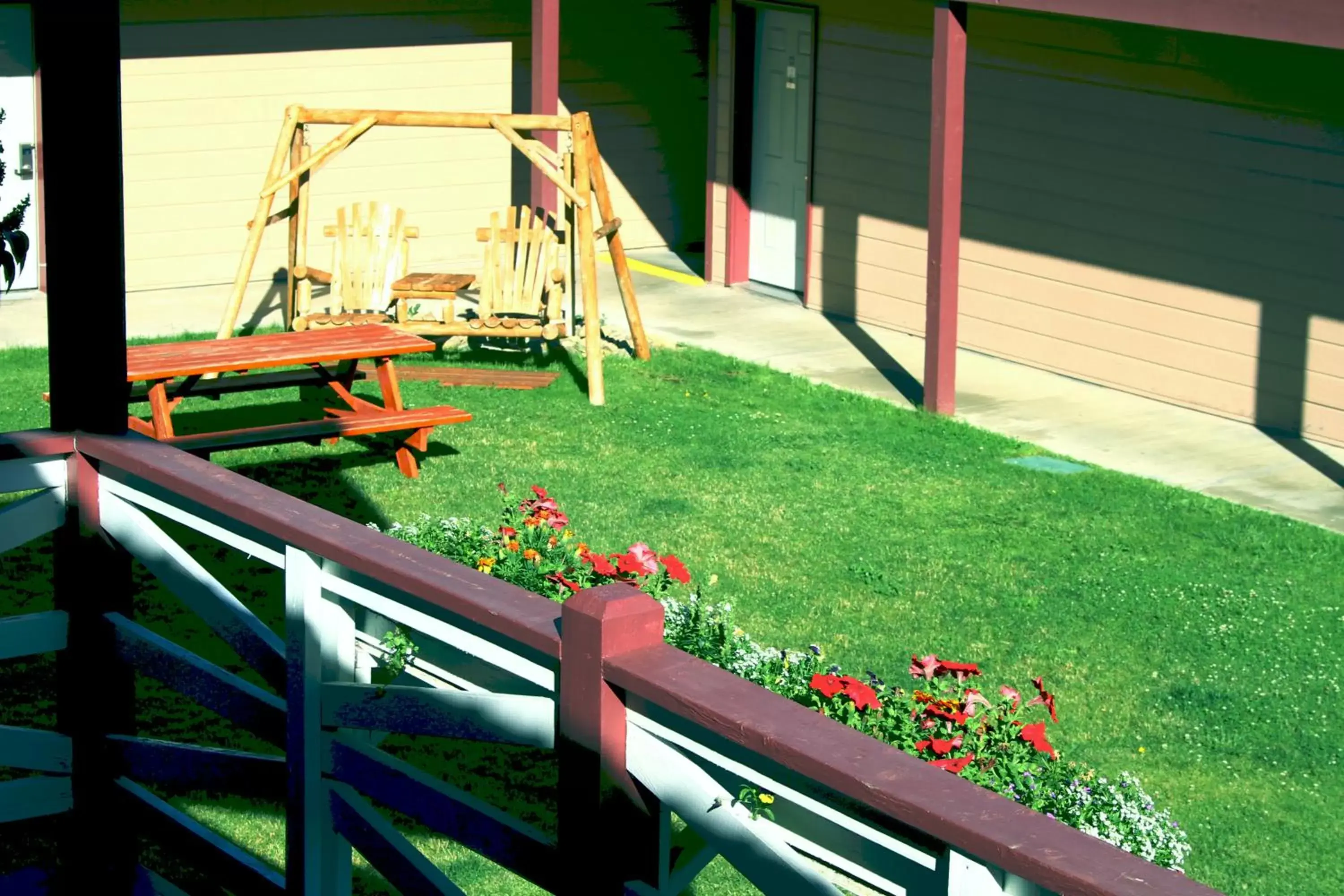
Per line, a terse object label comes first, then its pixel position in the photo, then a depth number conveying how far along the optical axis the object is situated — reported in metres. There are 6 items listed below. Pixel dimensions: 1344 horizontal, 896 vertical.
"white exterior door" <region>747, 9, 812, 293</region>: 16.31
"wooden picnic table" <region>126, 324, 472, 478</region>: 10.37
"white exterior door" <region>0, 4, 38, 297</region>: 15.27
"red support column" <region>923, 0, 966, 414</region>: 12.32
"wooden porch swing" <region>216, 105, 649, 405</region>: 12.78
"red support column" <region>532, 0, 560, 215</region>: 15.09
